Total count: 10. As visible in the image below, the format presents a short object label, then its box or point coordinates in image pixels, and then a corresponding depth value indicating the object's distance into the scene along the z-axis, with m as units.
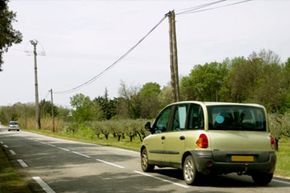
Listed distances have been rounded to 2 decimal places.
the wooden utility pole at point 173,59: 25.42
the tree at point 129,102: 92.14
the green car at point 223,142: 10.68
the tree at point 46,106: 105.44
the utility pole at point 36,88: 67.00
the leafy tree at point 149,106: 91.75
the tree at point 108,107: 107.81
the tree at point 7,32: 21.75
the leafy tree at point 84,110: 75.44
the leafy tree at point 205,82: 102.28
